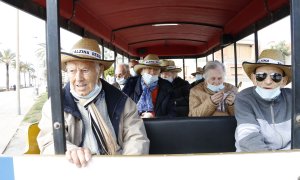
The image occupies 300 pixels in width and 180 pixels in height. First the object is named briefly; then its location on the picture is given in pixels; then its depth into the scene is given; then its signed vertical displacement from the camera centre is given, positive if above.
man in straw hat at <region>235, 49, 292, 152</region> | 1.53 -0.15
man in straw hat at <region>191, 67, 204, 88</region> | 3.99 +0.24
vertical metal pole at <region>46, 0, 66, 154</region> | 0.92 +0.07
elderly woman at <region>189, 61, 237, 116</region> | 2.13 -0.07
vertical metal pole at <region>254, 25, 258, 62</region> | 2.54 +0.53
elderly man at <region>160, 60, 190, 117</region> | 2.75 +0.03
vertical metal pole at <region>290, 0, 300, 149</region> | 0.87 +0.08
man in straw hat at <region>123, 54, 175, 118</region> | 2.72 -0.02
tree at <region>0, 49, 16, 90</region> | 32.62 +4.88
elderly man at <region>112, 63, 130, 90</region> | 3.59 +0.25
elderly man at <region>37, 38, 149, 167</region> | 1.33 -0.15
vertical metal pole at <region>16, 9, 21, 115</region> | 10.59 +0.59
